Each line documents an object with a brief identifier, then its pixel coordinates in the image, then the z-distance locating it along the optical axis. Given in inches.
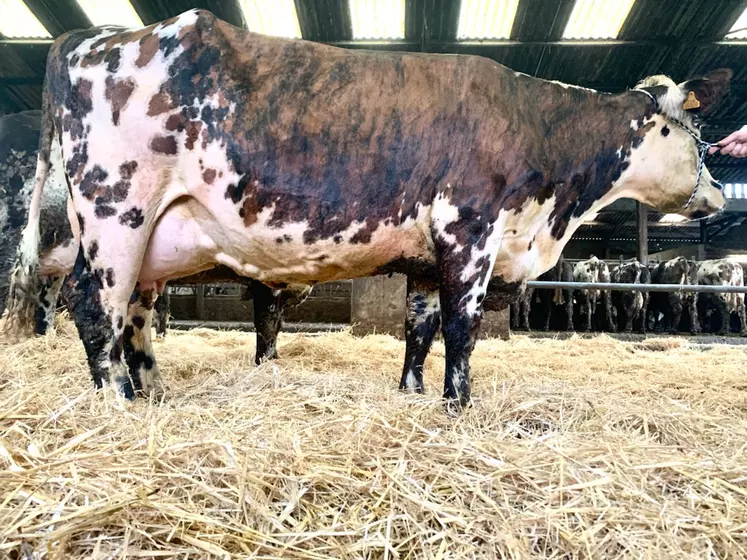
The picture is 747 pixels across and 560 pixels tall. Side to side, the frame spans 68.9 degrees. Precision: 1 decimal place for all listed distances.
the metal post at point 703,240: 657.0
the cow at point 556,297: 508.4
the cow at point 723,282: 525.3
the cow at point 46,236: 168.9
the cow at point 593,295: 516.1
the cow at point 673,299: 517.3
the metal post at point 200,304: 421.1
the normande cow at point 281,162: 106.0
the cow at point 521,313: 483.8
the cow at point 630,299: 506.3
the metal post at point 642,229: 485.7
